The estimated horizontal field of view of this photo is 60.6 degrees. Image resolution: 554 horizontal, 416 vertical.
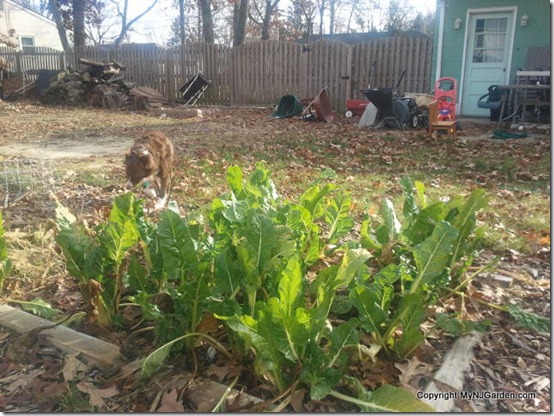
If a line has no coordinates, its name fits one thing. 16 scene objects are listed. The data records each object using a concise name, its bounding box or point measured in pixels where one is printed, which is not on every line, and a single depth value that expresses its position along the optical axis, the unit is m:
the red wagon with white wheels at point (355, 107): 12.54
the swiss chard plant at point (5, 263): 2.66
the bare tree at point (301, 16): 42.62
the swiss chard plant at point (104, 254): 2.29
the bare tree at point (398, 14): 43.00
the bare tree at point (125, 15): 33.88
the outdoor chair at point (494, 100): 11.12
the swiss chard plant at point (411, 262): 1.98
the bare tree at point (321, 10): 44.09
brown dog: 4.03
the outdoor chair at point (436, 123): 9.25
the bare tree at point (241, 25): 19.53
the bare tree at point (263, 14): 34.16
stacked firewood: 16.14
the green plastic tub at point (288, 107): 13.34
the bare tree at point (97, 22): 32.00
